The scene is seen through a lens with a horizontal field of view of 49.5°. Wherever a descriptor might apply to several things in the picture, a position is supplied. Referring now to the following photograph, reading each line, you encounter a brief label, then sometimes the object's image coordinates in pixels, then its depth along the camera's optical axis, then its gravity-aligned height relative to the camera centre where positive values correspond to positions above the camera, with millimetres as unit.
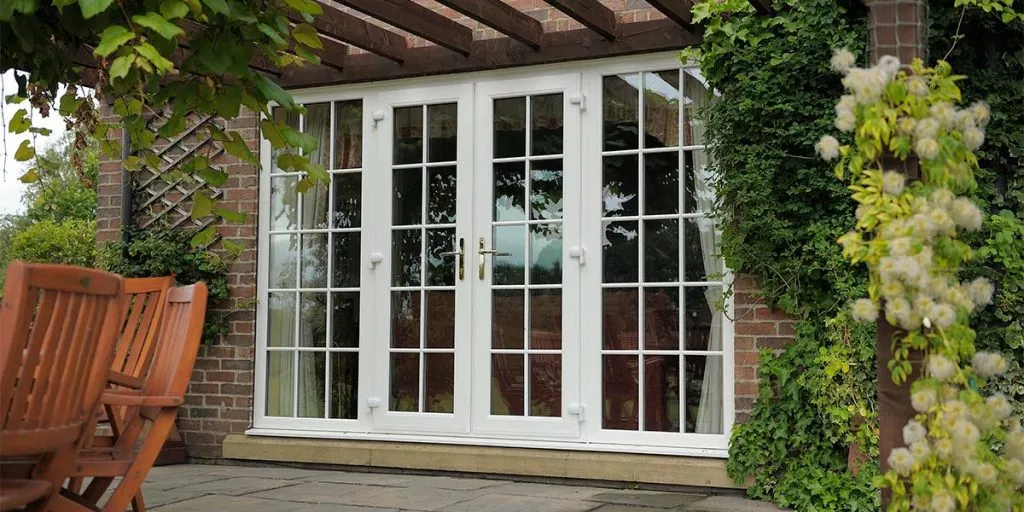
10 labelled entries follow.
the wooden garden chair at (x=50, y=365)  2018 -88
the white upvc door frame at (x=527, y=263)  5523 +266
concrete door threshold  5184 -714
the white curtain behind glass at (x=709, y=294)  5258 +120
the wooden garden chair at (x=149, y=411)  2732 -241
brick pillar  2709 +657
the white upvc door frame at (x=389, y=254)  5797 +348
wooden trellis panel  6504 +778
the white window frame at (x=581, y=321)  5277 +18
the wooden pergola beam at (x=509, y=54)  5336 +1348
